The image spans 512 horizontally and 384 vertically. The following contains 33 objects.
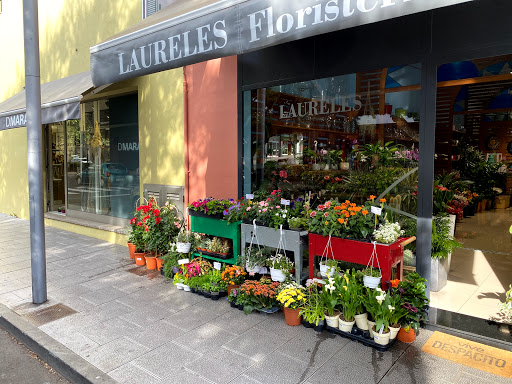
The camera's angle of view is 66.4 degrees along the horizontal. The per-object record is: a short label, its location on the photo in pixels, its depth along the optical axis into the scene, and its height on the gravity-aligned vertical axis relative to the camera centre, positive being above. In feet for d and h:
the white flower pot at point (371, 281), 11.75 -3.47
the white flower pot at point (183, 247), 17.01 -3.51
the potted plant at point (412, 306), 11.14 -3.97
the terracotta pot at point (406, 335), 11.45 -4.97
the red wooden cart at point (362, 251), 11.80 -2.69
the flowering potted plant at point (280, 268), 13.66 -3.58
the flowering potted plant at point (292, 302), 12.47 -4.37
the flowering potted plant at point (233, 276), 14.76 -4.18
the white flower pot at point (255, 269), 14.55 -3.82
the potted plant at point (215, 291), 14.88 -4.77
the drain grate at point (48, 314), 13.34 -5.23
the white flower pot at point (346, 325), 11.58 -4.73
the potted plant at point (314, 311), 12.14 -4.51
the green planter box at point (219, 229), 15.74 -2.63
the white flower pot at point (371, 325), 11.25 -4.59
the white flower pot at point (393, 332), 10.93 -4.61
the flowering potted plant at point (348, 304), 11.55 -4.06
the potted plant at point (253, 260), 14.55 -3.51
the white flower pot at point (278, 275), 13.64 -3.79
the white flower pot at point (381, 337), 10.82 -4.74
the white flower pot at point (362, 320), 11.48 -4.53
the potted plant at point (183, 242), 17.03 -3.32
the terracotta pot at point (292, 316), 12.53 -4.81
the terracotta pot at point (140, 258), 19.57 -4.59
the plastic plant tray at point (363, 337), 11.00 -4.99
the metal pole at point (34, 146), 14.03 +0.73
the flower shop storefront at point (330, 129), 11.51 +1.47
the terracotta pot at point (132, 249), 20.33 -4.34
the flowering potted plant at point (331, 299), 11.86 -4.03
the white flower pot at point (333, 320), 11.87 -4.68
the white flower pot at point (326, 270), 12.70 -3.40
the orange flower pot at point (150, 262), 18.88 -4.63
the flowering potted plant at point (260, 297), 13.32 -4.49
